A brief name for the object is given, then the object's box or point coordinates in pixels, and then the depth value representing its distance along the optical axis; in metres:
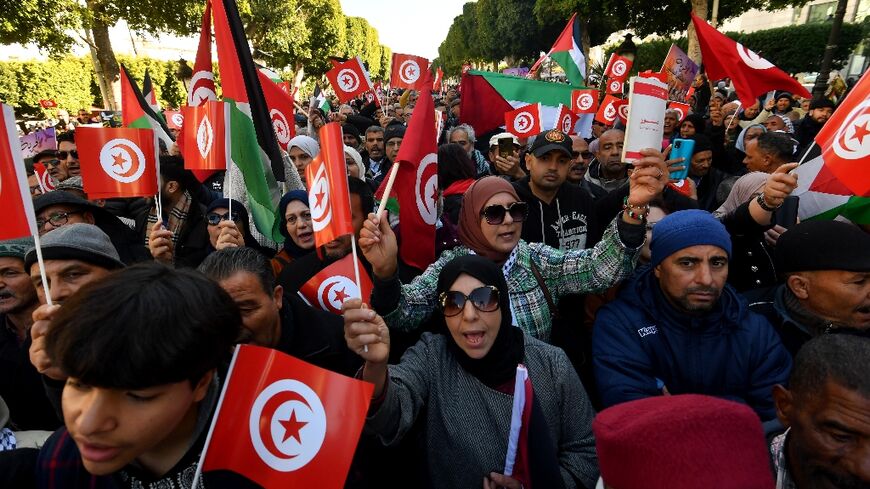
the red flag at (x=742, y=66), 4.34
